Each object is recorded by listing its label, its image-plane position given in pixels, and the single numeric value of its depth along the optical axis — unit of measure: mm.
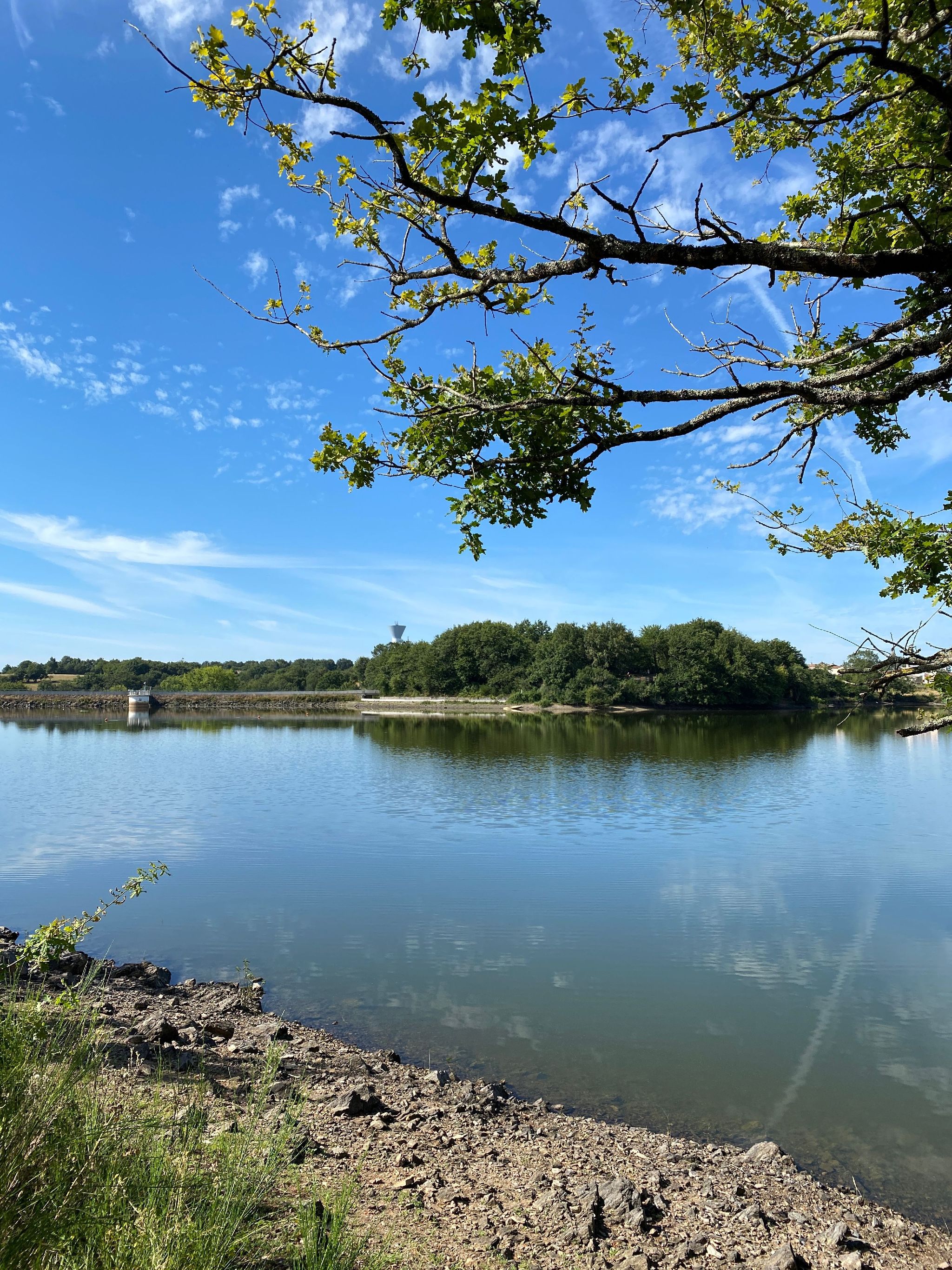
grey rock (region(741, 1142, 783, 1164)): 6203
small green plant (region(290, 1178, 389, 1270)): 3670
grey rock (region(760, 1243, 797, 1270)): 4543
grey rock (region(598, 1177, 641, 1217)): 5129
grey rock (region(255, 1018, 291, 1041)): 8211
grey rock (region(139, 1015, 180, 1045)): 7430
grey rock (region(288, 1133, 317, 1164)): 5234
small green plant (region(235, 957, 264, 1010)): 9625
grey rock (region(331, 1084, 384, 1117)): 6457
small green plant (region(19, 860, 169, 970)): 5547
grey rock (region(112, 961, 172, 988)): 10273
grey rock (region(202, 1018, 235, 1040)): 8164
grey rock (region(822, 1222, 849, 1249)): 4902
